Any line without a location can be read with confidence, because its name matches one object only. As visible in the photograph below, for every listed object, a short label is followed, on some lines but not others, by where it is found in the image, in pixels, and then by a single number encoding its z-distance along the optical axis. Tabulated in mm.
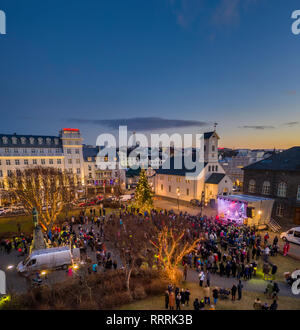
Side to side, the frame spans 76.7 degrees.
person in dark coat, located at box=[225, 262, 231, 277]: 14836
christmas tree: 32469
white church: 40344
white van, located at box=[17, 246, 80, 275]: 15711
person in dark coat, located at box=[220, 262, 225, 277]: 15003
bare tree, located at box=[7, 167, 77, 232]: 23750
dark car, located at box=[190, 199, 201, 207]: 40188
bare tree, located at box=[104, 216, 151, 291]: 17256
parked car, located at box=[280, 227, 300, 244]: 21381
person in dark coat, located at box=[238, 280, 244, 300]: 11992
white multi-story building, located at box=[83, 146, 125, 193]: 56406
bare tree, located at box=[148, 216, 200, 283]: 13895
